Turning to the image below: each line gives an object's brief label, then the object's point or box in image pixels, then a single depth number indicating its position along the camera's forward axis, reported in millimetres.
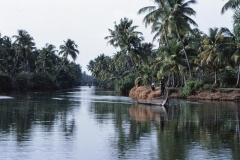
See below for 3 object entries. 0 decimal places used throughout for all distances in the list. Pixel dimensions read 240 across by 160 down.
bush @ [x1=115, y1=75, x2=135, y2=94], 66500
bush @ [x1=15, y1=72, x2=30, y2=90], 77062
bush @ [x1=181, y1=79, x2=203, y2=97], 46438
